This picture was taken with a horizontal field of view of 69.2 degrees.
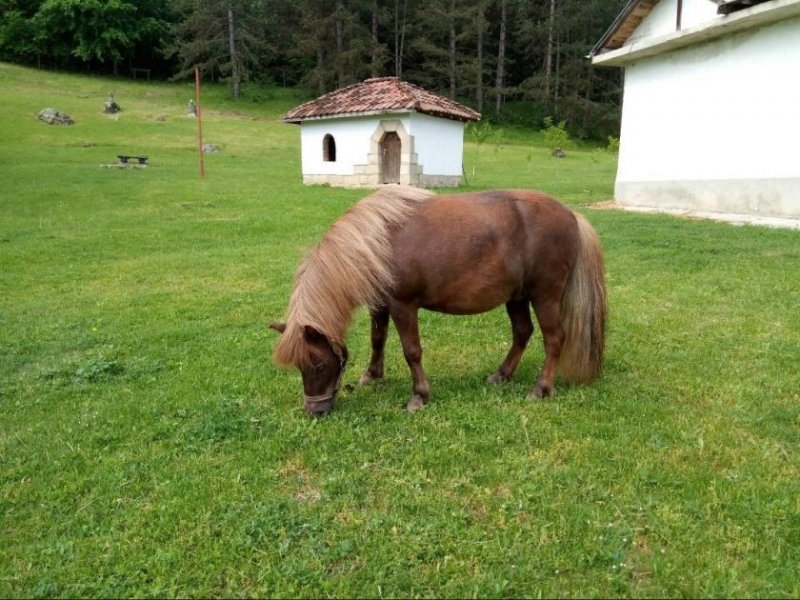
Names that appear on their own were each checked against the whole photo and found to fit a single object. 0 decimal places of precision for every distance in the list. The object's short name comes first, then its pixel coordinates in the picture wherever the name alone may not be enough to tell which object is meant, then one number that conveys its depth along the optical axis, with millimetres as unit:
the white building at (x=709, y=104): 11234
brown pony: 3844
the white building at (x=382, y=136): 19422
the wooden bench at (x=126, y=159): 21375
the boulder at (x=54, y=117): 29891
